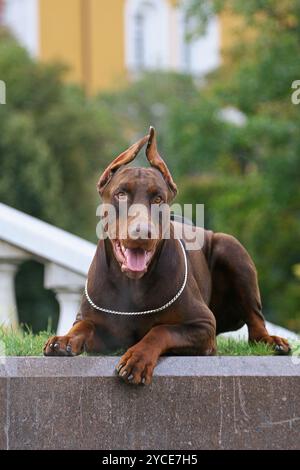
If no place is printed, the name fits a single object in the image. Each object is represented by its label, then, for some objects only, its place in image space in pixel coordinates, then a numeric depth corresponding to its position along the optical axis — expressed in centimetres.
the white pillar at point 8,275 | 1295
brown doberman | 799
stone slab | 793
